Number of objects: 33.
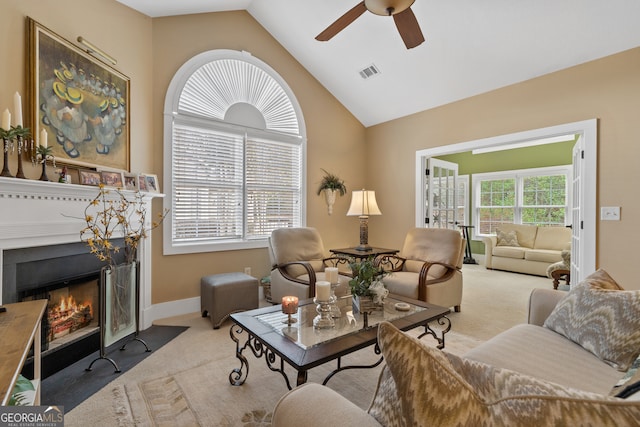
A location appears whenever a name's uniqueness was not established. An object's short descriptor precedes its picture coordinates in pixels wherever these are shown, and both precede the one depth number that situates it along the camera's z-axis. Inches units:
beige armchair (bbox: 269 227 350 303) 132.2
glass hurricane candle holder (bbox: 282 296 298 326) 79.2
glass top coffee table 62.3
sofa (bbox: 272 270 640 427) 19.6
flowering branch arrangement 90.9
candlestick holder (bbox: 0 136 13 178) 74.6
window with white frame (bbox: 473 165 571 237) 251.3
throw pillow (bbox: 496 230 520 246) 246.6
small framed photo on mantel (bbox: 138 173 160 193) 115.5
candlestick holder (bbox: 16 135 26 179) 77.6
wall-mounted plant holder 182.7
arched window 136.1
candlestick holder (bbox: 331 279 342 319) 84.0
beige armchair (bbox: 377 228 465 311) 130.2
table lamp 164.2
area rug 67.8
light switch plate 114.8
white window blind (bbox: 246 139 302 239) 159.2
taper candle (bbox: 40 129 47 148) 84.0
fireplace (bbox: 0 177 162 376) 73.9
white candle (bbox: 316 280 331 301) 79.5
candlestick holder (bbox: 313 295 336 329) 76.7
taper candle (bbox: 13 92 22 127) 76.2
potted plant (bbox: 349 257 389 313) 84.1
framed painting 85.9
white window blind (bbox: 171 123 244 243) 136.9
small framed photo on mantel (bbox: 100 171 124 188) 102.2
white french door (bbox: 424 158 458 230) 180.9
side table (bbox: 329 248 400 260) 158.8
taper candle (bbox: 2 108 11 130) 73.8
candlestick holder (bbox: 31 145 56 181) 83.4
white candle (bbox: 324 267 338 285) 88.5
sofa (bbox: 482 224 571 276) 221.6
